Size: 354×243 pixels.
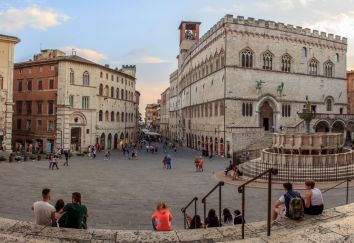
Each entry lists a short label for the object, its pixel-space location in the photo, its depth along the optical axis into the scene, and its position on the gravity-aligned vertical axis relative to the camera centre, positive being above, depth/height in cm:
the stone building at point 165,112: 10325 +573
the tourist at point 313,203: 800 -157
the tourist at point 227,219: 1202 -297
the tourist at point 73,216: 758 -185
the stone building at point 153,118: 17078 +623
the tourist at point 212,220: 1042 -262
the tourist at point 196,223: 1014 -263
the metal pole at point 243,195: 741 -132
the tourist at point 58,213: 789 -193
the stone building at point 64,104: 4666 +347
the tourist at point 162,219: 909 -226
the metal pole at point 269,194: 641 -115
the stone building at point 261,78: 4388 +720
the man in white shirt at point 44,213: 785 -186
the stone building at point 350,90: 6638 +821
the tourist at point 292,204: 750 -153
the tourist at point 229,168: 2691 -279
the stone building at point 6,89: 3988 +441
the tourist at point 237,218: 1095 -267
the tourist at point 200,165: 2909 -276
